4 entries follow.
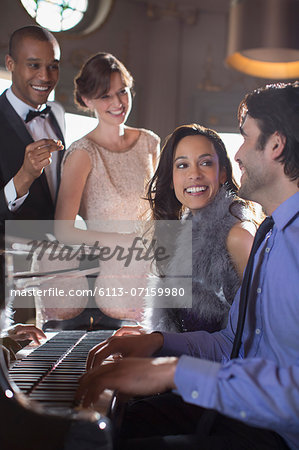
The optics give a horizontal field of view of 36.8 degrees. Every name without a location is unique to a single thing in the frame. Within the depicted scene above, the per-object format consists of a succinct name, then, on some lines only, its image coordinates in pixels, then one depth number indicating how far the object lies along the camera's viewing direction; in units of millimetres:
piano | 648
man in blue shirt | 679
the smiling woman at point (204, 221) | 1282
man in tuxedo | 1385
